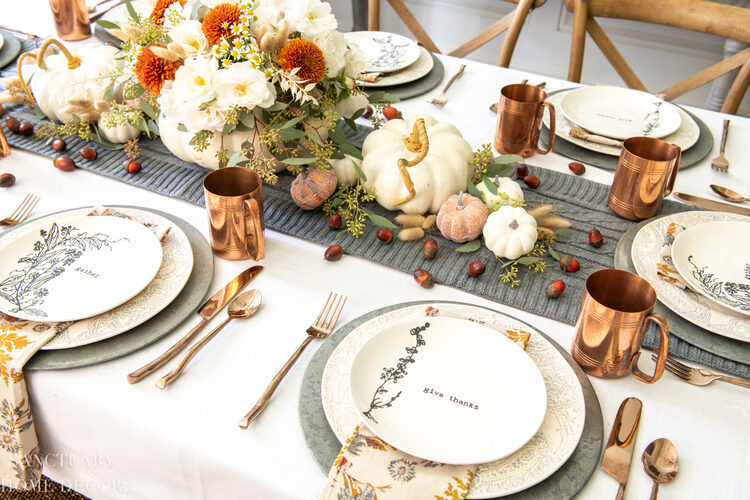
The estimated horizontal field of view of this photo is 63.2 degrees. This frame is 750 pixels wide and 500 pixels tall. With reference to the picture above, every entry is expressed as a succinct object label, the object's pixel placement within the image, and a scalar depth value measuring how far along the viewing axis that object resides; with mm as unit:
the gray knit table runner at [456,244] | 827
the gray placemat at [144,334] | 707
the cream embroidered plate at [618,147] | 1152
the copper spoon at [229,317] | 688
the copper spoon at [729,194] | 1029
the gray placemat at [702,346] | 729
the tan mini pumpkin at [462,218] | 905
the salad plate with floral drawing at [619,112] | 1189
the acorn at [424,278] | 846
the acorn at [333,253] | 890
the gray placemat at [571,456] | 581
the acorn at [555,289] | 819
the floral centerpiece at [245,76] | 863
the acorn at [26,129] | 1162
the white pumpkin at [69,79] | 1146
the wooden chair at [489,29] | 1683
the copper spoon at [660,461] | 597
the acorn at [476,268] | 851
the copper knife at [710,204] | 999
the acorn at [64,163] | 1081
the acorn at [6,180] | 1030
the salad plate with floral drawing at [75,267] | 755
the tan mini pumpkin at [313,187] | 964
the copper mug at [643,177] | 939
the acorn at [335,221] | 943
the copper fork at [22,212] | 940
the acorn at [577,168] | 1103
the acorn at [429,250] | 887
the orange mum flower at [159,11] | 958
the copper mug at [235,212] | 836
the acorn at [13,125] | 1176
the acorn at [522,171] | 1080
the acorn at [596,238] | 920
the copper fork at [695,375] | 706
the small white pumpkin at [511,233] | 875
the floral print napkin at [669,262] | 833
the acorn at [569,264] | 870
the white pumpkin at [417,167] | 947
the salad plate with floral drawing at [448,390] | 600
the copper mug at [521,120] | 1094
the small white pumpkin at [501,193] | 937
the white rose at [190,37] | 875
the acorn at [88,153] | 1096
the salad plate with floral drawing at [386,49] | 1396
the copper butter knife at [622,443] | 597
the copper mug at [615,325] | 661
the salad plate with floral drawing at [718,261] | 802
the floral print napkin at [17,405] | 687
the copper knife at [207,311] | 698
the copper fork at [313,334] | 649
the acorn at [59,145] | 1123
